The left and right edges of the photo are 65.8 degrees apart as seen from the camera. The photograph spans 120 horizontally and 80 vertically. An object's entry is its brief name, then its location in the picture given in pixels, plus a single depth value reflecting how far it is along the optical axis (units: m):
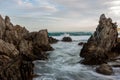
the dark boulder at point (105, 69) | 9.16
